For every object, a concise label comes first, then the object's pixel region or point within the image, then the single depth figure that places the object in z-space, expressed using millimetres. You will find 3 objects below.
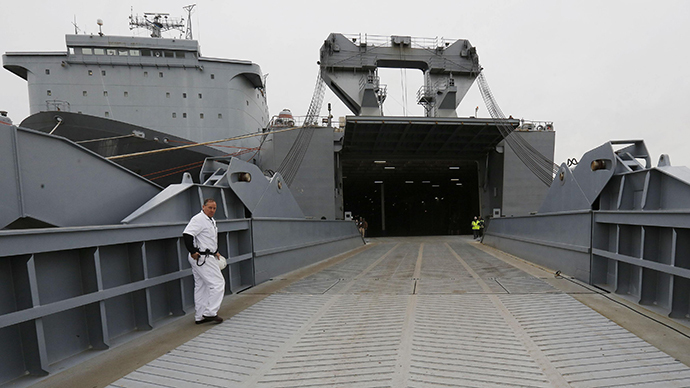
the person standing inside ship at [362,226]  20281
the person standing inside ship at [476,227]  17703
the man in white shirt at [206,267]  3721
